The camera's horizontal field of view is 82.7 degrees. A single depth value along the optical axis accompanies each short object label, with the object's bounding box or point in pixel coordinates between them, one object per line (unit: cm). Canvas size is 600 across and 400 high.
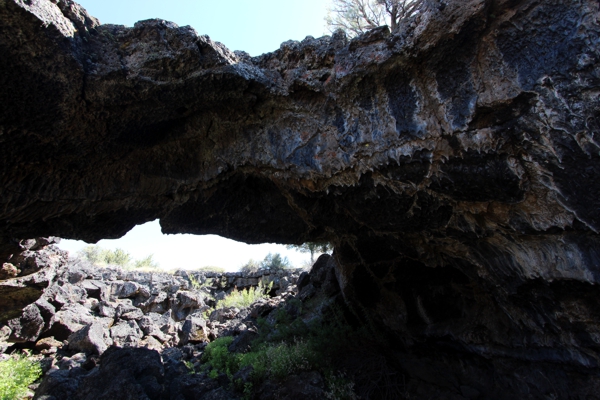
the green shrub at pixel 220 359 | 641
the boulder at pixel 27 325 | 682
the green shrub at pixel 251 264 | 2251
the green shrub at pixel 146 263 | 2309
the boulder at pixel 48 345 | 716
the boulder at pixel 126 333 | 767
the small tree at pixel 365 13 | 884
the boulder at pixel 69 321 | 761
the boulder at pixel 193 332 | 864
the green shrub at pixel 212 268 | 2252
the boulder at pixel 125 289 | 1097
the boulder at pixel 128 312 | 932
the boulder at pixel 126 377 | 456
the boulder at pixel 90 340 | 697
